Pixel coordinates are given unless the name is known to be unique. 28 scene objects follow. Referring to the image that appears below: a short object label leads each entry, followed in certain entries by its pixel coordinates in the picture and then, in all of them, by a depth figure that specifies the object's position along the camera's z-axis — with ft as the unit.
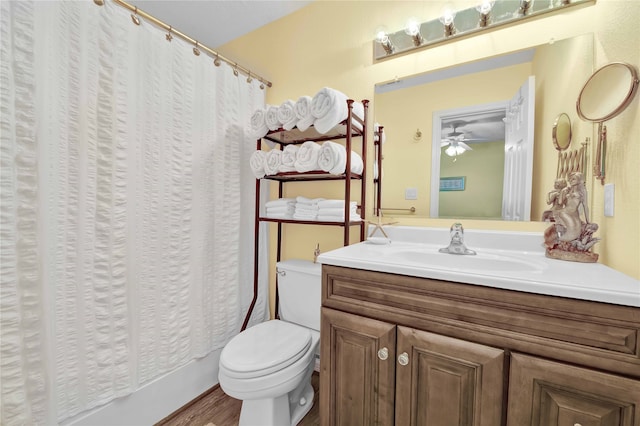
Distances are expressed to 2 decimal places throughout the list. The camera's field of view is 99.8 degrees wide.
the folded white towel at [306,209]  4.87
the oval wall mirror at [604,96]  2.81
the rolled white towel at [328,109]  4.19
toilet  3.55
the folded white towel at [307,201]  4.87
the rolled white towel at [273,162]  4.91
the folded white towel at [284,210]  5.17
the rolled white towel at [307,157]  4.49
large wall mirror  3.71
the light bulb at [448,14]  4.11
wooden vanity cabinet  2.06
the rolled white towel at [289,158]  4.75
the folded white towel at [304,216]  4.87
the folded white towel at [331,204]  4.63
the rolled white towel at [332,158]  4.32
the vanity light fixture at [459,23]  3.75
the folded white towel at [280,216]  5.18
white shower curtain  3.03
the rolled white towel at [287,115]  4.63
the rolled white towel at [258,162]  5.08
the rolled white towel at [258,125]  5.05
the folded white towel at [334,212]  4.60
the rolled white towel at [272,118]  4.85
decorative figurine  3.12
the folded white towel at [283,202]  5.19
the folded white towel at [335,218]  4.58
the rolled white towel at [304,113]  4.44
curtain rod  3.81
